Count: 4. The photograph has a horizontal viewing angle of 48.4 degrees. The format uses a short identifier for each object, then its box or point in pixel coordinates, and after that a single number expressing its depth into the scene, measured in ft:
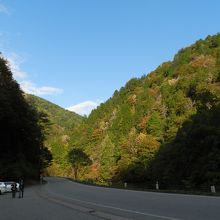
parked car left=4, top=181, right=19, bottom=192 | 84.96
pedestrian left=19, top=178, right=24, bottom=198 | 64.70
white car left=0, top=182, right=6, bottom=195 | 80.24
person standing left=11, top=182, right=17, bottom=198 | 65.47
